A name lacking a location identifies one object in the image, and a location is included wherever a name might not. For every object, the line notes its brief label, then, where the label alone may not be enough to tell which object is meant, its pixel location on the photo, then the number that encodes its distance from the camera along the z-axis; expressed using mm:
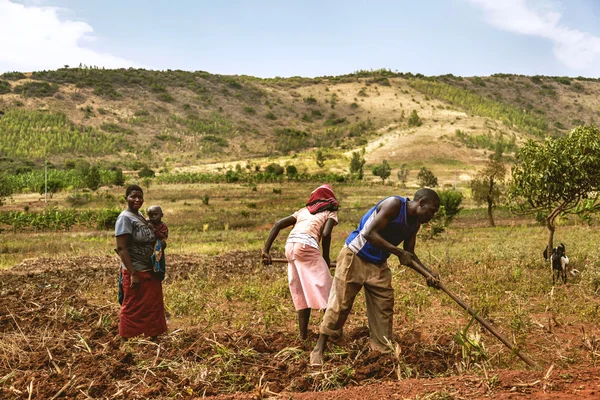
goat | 8031
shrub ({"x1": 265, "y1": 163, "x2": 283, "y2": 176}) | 43406
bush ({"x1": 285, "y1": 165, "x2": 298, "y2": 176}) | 42731
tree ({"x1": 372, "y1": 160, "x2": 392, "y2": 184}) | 41459
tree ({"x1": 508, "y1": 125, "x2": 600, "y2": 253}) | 9516
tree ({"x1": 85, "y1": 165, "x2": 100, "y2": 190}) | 31938
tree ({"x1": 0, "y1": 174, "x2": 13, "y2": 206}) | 27183
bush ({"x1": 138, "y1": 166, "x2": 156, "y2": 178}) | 41522
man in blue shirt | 4250
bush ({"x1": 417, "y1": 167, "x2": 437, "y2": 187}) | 34656
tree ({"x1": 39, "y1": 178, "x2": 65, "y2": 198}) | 32156
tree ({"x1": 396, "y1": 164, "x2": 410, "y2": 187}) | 40856
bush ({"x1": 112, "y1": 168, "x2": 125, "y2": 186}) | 35250
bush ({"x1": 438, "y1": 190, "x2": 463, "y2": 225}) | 21688
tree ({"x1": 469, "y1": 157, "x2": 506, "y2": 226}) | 20234
